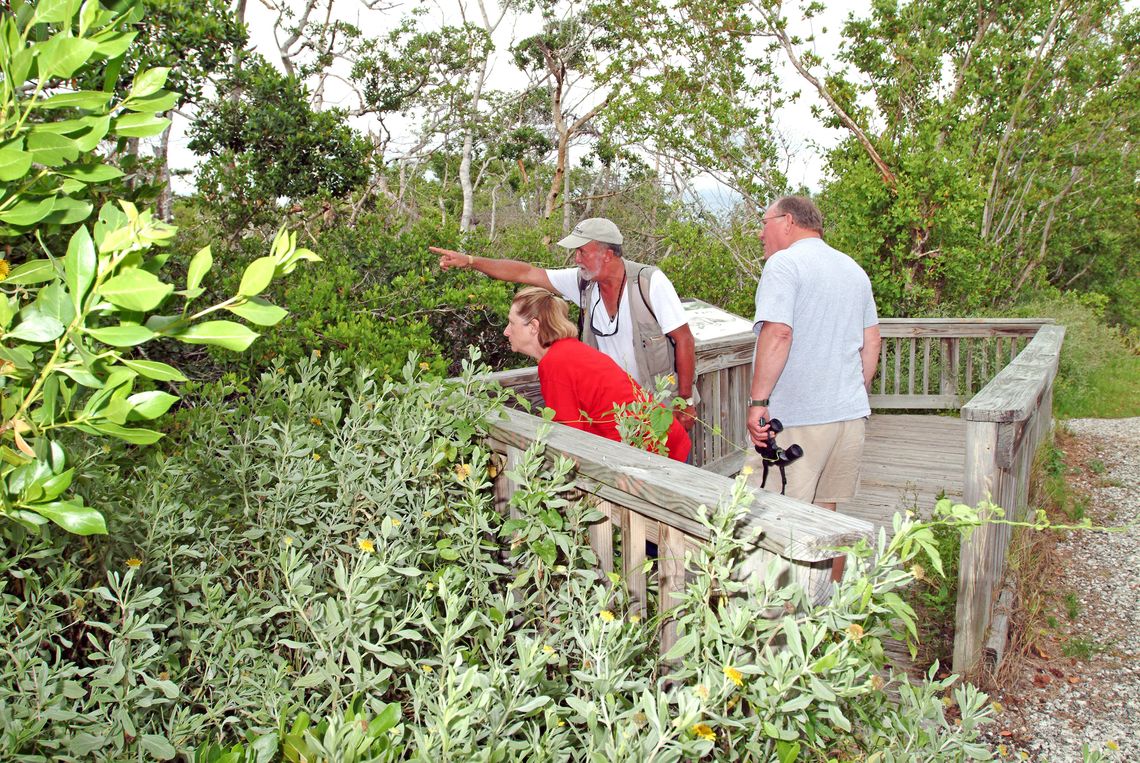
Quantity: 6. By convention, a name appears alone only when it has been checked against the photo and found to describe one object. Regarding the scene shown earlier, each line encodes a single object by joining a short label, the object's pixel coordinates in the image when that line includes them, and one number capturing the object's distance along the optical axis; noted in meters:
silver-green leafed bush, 1.43
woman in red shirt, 3.20
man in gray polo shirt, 3.64
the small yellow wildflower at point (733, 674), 1.37
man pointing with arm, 3.91
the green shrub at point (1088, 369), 11.56
